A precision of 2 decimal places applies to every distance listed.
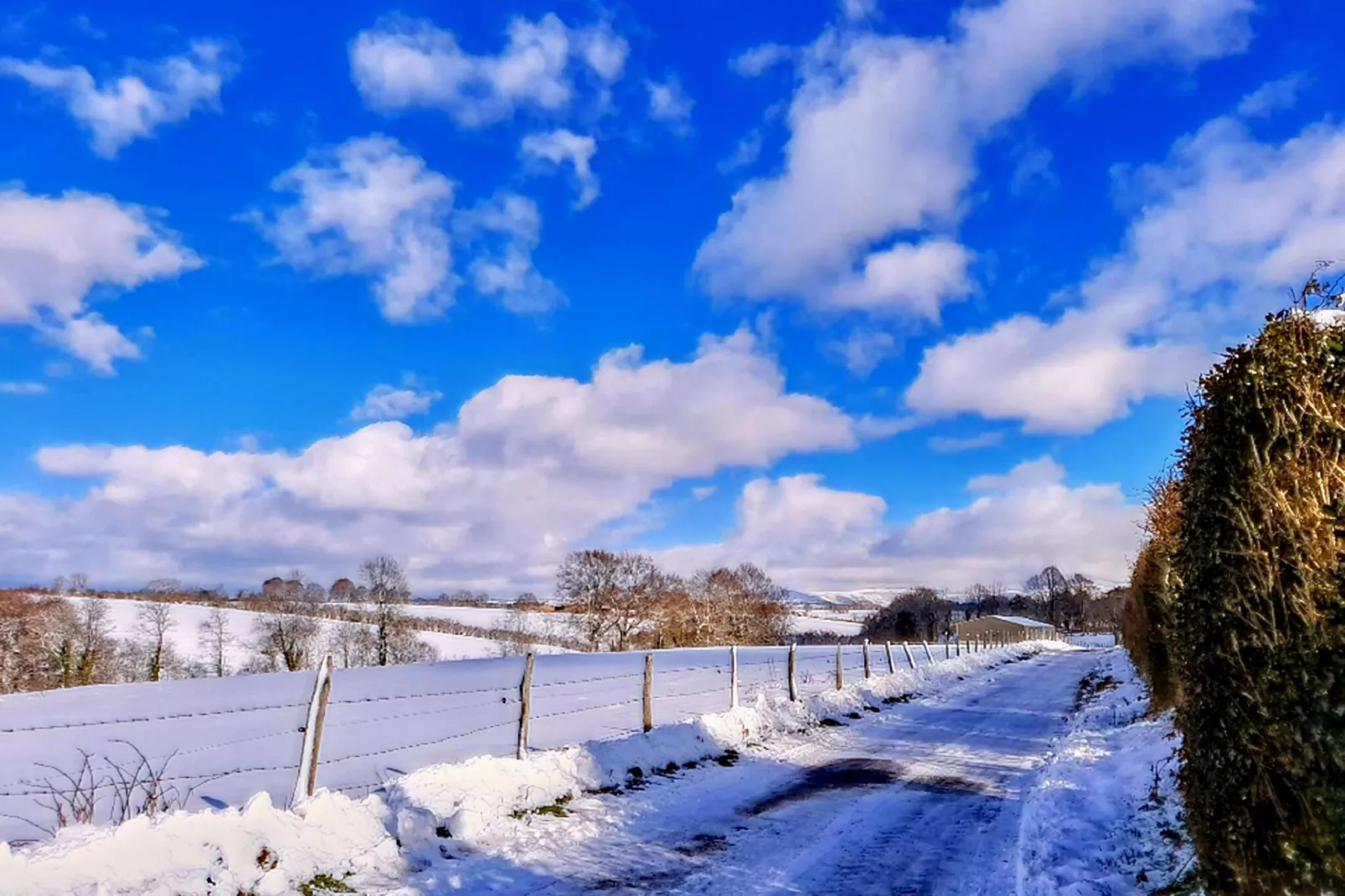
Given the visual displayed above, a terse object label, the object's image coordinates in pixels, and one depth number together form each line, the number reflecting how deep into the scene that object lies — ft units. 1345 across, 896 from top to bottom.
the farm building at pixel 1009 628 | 327.47
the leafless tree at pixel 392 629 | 280.92
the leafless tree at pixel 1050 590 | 522.47
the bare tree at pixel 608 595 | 278.87
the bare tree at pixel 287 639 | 271.49
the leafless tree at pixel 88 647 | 184.76
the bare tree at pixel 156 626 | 250.57
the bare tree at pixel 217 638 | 266.57
